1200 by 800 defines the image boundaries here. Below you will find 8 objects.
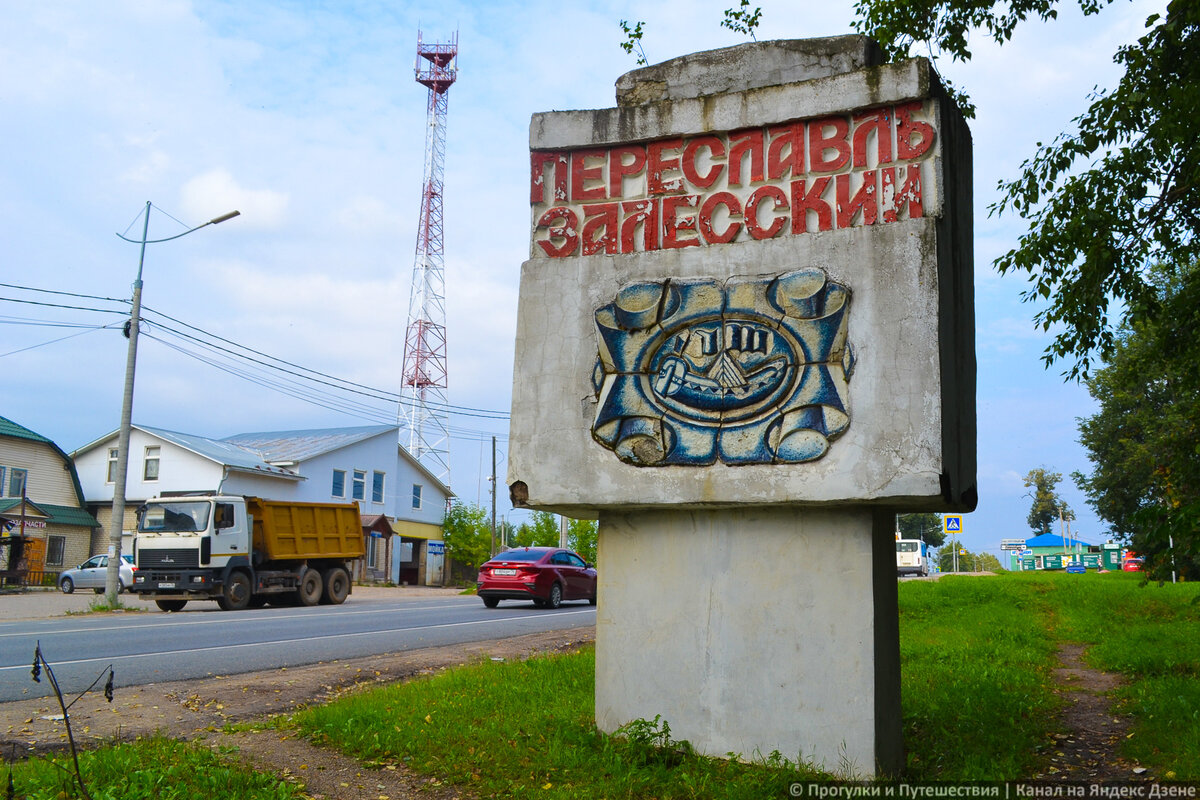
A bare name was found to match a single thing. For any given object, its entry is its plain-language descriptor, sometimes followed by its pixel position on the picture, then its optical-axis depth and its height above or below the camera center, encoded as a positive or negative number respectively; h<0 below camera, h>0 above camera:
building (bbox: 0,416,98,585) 32.12 +0.31
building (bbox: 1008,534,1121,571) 71.75 -1.70
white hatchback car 29.97 -1.81
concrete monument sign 5.16 +0.88
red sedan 20.86 -1.15
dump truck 20.23 -0.66
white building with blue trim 35.75 +1.78
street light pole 21.28 +1.09
